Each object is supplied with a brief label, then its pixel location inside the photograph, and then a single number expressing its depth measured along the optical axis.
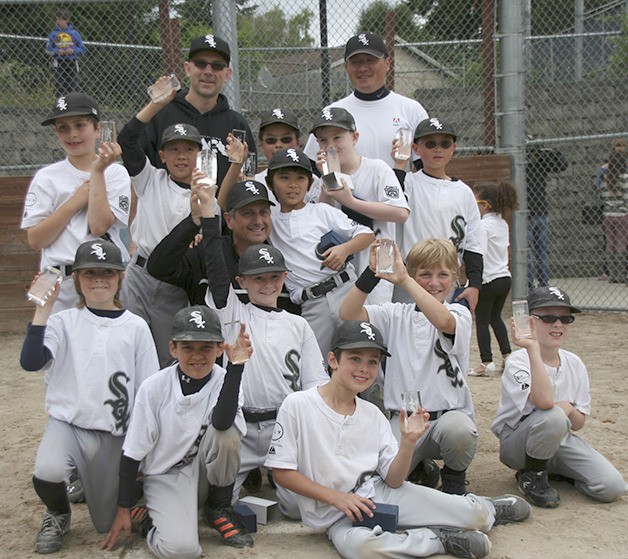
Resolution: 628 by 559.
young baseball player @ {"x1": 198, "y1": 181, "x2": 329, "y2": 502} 4.08
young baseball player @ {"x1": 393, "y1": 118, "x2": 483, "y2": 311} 4.79
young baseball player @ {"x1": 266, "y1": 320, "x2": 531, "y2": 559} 3.60
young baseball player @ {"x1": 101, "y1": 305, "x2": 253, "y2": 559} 3.64
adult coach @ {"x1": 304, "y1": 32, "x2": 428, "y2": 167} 4.89
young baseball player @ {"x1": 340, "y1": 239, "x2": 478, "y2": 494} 3.97
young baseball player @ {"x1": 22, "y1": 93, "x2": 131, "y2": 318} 4.20
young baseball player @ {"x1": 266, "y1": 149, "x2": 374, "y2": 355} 4.39
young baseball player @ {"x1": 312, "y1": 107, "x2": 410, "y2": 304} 4.50
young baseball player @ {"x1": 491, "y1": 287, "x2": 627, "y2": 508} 4.09
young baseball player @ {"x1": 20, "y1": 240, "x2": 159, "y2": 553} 3.81
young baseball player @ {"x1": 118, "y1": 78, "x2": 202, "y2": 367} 4.31
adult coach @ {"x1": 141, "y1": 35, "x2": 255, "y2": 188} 4.61
